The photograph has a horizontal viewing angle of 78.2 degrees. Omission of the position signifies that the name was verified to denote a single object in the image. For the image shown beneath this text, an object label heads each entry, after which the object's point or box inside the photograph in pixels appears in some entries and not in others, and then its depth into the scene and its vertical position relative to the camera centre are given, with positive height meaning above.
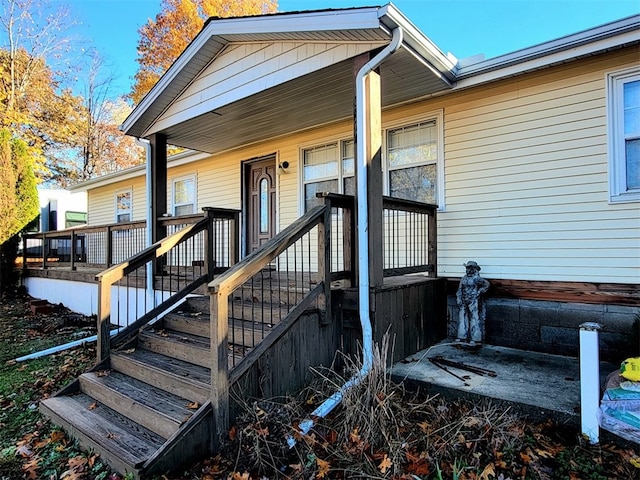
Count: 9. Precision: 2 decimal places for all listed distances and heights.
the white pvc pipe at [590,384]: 2.72 -0.99
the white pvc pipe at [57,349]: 5.41 -1.54
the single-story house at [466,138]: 3.95 +1.28
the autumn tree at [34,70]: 17.31 +7.96
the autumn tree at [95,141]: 20.58 +5.58
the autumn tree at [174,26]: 15.30 +8.55
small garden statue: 4.70 -0.77
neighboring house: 16.02 +1.41
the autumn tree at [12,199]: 10.16 +1.18
